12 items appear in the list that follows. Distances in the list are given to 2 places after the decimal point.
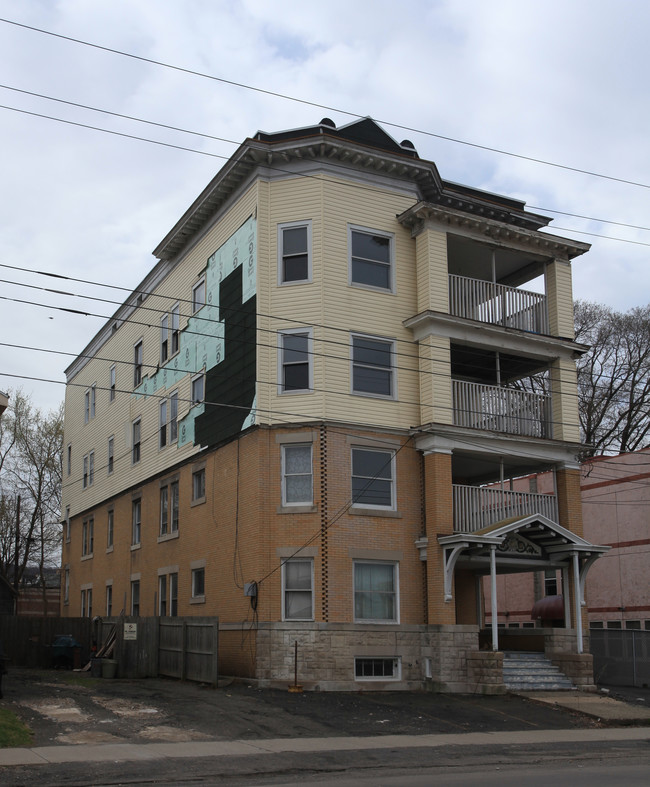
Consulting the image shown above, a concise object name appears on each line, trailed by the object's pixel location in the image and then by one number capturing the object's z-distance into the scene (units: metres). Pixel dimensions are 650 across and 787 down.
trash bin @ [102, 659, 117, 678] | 27.31
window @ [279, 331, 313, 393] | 25.03
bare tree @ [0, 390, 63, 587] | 59.22
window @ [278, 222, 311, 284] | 25.67
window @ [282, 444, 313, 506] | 24.36
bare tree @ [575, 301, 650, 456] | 47.62
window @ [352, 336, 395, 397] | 25.39
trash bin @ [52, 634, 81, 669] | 32.91
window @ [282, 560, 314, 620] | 23.67
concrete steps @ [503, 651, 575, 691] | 23.84
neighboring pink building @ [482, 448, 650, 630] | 36.03
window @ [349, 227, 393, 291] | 26.02
